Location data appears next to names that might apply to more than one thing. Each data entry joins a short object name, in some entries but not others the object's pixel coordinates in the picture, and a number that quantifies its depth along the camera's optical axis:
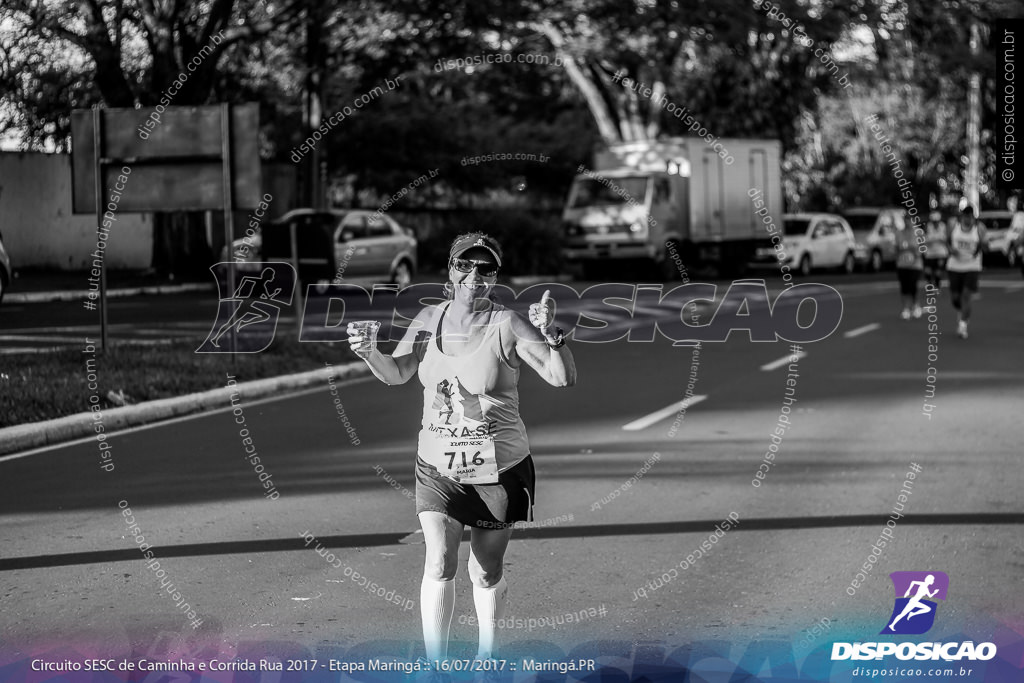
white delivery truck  33.59
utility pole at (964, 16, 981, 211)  48.38
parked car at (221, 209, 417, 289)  25.64
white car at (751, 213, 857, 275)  39.03
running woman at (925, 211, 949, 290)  21.14
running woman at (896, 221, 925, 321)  21.59
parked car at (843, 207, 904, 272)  42.19
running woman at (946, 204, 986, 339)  18.61
